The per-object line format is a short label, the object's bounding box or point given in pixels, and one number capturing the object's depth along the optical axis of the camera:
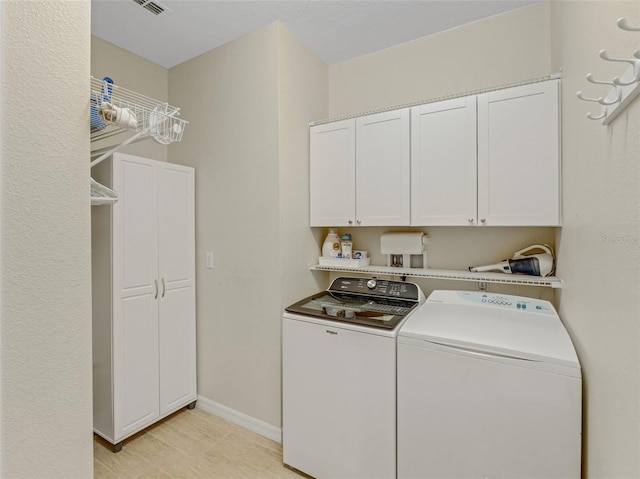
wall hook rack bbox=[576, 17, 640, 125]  0.66
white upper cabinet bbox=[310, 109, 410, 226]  2.02
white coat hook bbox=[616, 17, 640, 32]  0.57
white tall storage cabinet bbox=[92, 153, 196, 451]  1.89
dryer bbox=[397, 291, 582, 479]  1.19
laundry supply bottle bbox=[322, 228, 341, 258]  2.35
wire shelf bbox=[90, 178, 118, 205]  1.45
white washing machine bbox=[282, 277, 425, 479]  1.54
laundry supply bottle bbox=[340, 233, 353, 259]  2.31
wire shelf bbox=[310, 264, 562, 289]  1.68
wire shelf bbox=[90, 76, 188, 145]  1.07
